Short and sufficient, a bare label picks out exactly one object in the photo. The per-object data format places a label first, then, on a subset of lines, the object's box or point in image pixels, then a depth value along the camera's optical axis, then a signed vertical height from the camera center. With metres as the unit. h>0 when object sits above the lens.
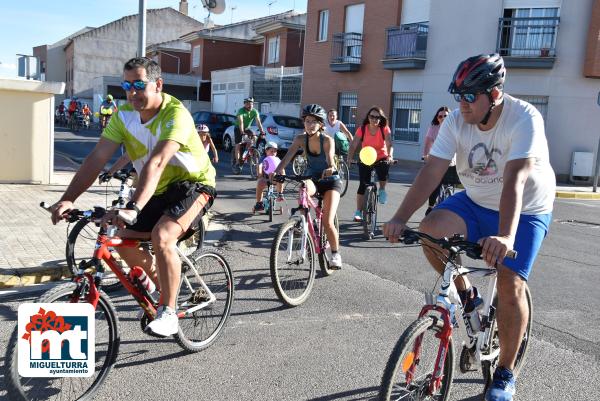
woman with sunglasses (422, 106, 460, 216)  9.06 -0.34
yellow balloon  8.76 -0.53
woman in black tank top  6.08 -0.51
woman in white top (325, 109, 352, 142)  13.43 -0.19
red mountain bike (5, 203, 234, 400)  3.10 -1.30
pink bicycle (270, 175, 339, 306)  5.21 -1.26
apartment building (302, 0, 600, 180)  19.66 +2.60
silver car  20.78 -0.51
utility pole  10.10 +1.31
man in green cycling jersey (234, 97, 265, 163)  15.58 -0.17
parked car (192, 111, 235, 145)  25.42 -0.53
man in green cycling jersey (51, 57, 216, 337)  3.69 -0.42
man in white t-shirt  3.19 -0.33
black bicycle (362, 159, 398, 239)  8.47 -1.31
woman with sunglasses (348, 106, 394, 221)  9.09 -0.38
